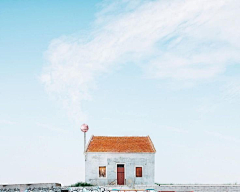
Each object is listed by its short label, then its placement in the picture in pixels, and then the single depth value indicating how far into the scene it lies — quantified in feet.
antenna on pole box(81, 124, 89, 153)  104.53
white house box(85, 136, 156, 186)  99.60
